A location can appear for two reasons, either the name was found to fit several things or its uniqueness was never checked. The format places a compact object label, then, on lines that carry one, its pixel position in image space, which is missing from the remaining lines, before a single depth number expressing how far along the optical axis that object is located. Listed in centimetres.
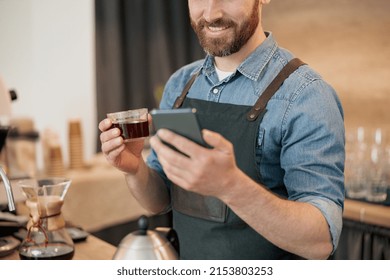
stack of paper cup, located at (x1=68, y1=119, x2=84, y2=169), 285
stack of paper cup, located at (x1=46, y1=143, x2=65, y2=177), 271
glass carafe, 122
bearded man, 103
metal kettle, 94
